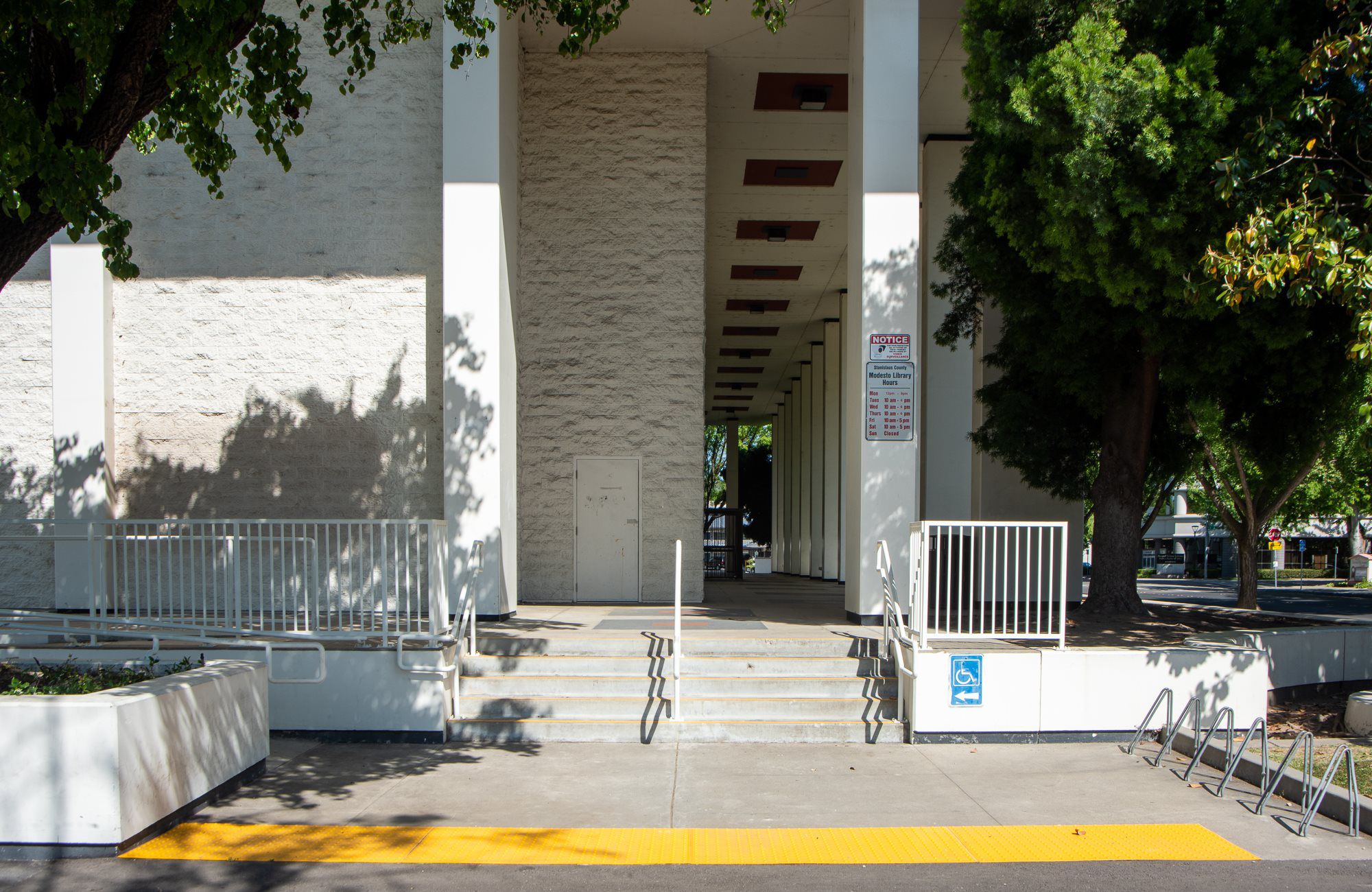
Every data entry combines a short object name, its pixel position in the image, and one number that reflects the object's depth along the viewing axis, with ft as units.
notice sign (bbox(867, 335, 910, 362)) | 36.17
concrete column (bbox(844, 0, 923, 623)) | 35.86
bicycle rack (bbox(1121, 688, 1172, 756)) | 26.99
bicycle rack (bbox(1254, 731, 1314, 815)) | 20.71
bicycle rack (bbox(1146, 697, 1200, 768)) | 25.27
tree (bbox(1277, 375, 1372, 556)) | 102.20
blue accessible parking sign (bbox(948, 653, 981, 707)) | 28.17
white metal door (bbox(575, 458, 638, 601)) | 45.06
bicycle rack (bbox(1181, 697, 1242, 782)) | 23.85
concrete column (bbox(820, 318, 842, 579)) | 84.48
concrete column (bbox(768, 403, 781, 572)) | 131.54
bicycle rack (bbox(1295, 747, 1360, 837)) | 19.90
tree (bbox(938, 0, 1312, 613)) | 28.50
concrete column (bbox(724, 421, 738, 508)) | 131.85
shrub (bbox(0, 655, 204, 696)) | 21.34
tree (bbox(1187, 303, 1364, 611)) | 31.07
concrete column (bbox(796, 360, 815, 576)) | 101.81
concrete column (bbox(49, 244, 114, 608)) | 38.09
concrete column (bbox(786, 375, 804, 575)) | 112.37
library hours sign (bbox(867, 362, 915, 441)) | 35.96
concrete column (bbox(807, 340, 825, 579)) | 94.43
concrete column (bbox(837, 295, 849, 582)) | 80.89
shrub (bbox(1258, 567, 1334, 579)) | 169.27
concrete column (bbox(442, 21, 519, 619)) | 35.76
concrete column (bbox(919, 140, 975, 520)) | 53.26
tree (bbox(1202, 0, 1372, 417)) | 24.73
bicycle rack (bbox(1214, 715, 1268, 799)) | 22.53
